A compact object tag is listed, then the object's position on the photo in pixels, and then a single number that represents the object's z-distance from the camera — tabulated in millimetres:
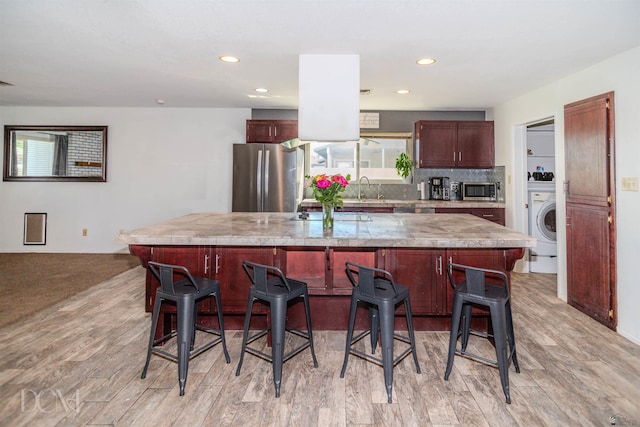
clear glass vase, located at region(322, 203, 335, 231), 2570
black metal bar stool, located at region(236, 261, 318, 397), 1892
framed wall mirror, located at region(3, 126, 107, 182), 5324
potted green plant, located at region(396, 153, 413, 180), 5172
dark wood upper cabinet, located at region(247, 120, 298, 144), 4902
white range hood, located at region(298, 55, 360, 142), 2986
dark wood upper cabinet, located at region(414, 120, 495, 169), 4969
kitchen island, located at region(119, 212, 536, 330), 2152
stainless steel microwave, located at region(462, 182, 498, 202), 5066
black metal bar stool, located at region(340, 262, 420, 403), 1846
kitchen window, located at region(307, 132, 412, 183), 5566
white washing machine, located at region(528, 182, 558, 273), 4371
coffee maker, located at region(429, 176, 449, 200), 5285
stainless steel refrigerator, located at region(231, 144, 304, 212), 4695
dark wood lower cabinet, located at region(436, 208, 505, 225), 4668
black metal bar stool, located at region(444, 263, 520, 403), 1835
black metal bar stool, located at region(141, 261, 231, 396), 1891
